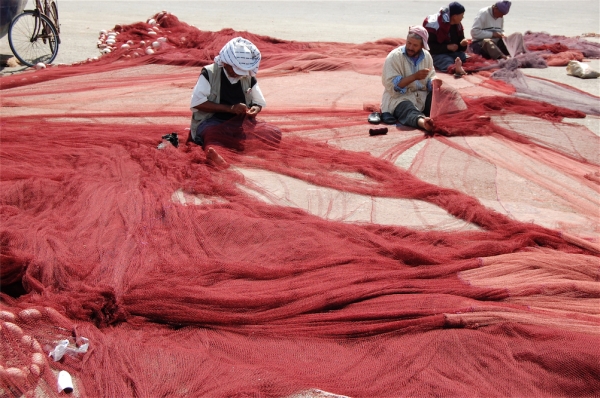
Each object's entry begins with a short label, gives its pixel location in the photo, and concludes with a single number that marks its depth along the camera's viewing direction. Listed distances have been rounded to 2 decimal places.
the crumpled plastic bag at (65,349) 2.36
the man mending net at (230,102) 4.62
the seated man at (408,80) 5.71
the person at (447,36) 8.40
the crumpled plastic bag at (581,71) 8.03
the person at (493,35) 9.02
